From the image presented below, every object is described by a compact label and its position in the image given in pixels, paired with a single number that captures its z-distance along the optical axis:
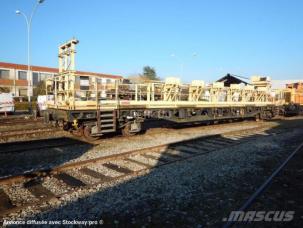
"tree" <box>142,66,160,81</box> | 74.00
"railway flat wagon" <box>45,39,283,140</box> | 10.07
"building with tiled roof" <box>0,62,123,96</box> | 55.18
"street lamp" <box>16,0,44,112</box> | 25.61
